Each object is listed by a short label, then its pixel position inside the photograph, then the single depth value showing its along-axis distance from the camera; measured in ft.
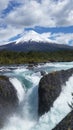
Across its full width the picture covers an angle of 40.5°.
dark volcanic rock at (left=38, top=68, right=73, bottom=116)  30.57
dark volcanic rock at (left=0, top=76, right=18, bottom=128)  28.22
